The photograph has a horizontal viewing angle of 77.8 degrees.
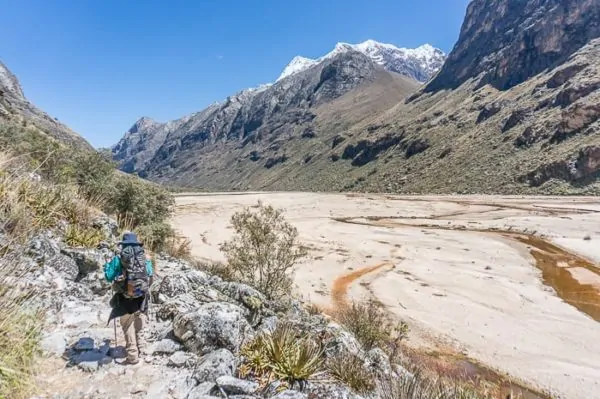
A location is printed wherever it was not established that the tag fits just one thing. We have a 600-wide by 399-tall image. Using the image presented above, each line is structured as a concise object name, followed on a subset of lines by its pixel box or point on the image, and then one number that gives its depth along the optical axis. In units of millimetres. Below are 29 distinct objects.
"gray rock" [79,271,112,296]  7221
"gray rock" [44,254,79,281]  6746
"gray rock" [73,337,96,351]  5125
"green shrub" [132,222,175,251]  13234
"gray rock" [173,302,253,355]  5445
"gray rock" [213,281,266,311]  7594
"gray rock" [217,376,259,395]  4590
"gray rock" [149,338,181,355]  5449
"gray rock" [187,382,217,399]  4472
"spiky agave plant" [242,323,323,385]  4957
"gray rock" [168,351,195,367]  5148
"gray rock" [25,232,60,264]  6367
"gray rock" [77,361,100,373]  4720
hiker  5074
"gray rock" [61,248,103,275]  7278
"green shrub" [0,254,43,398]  3355
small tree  13562
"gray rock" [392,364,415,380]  6636
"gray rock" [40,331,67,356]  4845
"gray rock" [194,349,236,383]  4801
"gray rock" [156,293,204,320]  6465
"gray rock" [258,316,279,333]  6233
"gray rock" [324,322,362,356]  6031
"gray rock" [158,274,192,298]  7380
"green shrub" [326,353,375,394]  5180
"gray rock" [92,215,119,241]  8994
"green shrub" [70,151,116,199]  13758
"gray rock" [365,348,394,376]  6148
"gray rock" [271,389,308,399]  4469
